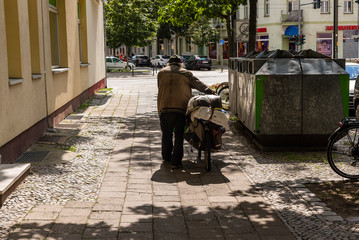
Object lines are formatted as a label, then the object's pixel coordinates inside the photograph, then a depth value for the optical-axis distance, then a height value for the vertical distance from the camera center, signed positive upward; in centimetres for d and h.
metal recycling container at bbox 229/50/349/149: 878 -81
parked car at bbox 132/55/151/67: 5950 -60
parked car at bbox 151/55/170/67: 5608 -51
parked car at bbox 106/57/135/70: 4759 -69
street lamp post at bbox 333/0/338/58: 2754 +107
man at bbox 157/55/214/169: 790 -63
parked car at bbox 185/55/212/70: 4760 -67
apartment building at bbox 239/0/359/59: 5028 +247
